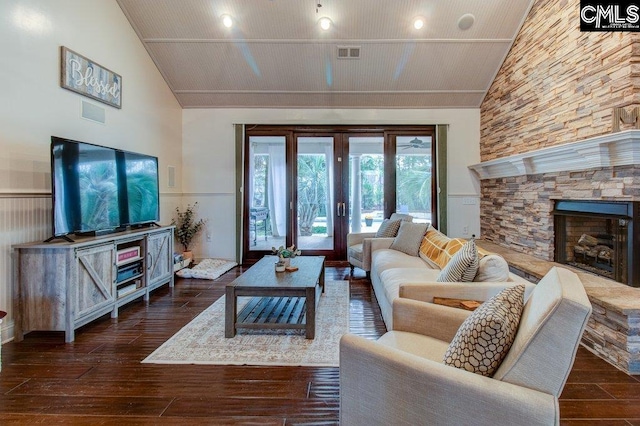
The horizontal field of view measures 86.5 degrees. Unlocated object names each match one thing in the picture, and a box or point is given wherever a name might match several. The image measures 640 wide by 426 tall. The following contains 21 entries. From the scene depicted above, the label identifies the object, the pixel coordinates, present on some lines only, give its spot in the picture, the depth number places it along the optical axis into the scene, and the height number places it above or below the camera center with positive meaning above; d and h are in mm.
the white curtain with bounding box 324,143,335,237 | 6102 +551
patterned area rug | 2471 -1090
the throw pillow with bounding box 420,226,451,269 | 3411 -446
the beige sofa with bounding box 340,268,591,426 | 1022 -577
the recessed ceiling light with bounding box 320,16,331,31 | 4391 +2399
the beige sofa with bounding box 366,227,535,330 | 2141 -549
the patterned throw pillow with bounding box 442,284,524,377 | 1175 -474
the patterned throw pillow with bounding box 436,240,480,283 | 2271 -410
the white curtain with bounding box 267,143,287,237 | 6121 +432
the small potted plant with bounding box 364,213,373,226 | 6141 -221
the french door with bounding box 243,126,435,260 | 6051 +427
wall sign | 3336 +1422
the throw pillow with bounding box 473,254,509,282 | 2275 -437
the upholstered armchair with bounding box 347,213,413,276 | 4530 -565
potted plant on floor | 5684 -317
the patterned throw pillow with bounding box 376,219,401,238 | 4766 -320
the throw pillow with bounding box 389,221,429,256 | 4176 -396
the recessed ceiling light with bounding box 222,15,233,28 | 4371 +2436
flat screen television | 2879 +218
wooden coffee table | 2846 -803
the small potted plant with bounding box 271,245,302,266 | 3462 -479
